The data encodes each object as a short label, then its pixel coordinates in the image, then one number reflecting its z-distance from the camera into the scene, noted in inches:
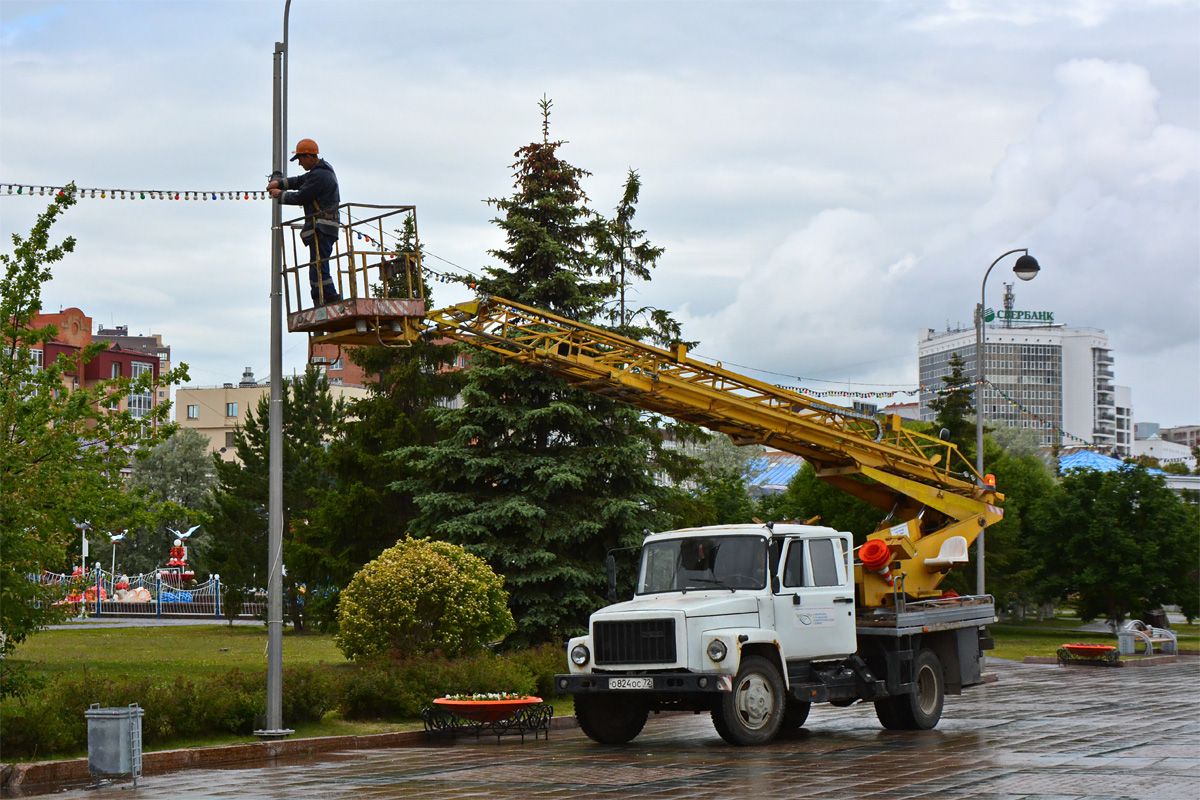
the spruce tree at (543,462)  1104.2
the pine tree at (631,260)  1515.7
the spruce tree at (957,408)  2207.2
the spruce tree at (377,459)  1378.0
